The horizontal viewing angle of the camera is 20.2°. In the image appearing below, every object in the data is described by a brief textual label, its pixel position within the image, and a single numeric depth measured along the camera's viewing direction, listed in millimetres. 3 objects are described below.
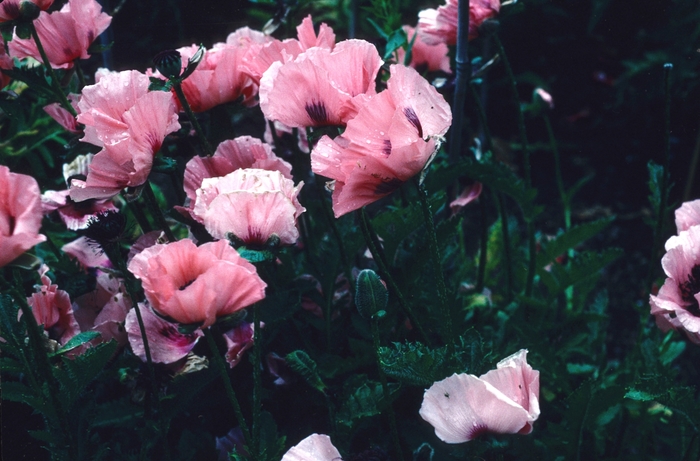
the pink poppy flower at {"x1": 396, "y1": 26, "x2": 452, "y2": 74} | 2106
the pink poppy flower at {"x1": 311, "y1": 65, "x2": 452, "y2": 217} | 1606
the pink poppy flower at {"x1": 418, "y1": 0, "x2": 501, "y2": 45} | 1946
